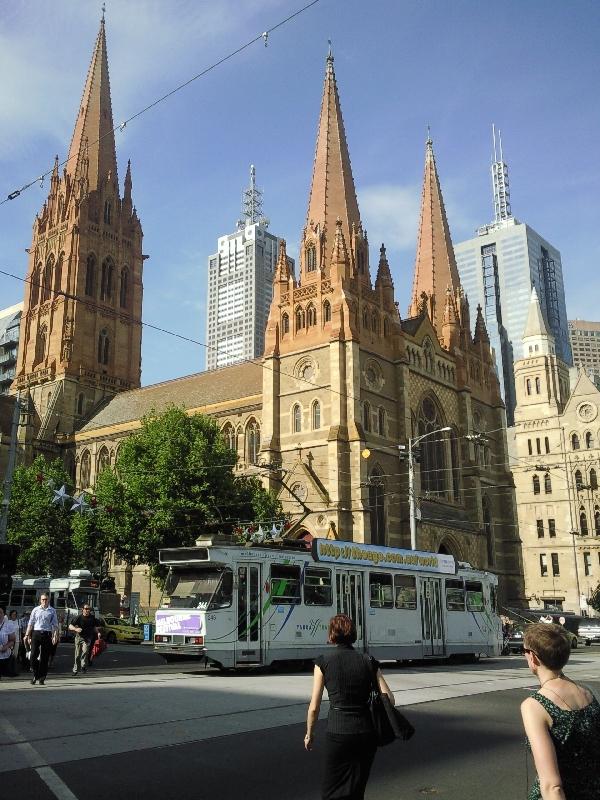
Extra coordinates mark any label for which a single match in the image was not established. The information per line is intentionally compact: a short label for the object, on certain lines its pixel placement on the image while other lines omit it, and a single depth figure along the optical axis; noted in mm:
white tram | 17625
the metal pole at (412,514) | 28203
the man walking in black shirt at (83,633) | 16578
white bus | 33344
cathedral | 40906
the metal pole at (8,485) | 25266
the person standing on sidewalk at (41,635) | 14164
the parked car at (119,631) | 35106
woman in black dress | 4789
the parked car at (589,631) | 44000
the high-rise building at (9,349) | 94188
